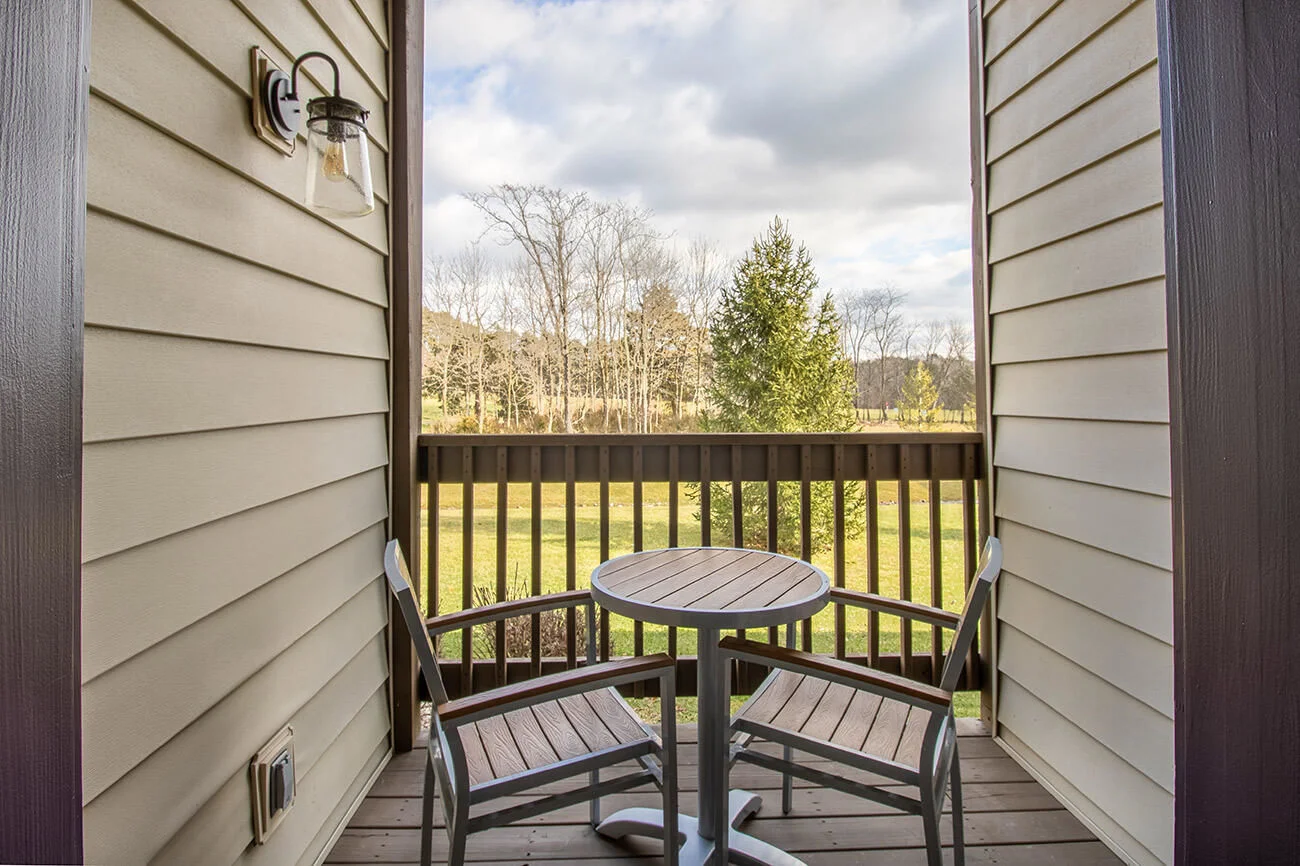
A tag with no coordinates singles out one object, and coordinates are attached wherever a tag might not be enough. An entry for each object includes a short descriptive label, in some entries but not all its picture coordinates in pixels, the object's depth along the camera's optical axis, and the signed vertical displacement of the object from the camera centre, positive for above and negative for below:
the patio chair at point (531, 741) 1.25 -0.66
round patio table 1.46 -0.37
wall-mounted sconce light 1.40 +0.70
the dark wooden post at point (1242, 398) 0.74 +0.05
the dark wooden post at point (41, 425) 0.55 +0.03
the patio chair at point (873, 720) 1.34 -0.66
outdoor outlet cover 1.38 -0.74
